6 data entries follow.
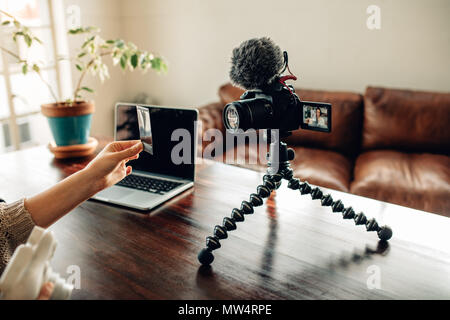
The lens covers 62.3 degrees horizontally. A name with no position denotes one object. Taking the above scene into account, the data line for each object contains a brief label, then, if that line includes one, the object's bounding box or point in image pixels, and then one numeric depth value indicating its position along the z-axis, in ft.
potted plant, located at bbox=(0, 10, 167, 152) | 4.70
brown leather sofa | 6.52
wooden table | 2.24
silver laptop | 3.70
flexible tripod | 2.66
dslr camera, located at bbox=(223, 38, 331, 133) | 2.51
